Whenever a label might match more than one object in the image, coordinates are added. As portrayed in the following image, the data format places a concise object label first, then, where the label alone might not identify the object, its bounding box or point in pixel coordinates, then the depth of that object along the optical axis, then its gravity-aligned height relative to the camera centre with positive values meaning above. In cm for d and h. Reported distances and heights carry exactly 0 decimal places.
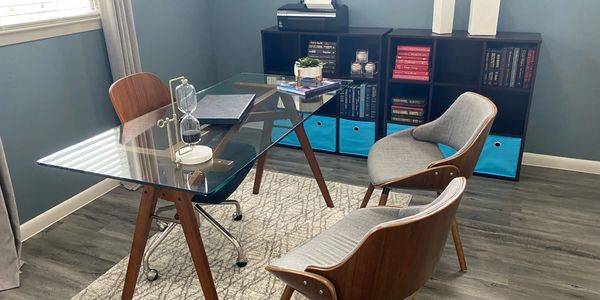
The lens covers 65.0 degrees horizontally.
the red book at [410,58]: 301 -50
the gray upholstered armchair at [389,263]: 119 -72
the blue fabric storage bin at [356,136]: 329 -106
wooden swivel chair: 207 -55
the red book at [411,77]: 304 -62
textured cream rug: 205 -124
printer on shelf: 315 -24
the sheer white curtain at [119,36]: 274 -28
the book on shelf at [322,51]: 329 -48
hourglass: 160 -49
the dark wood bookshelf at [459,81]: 286 -65
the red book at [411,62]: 302 -53
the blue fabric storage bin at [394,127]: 316 -96
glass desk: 152 -58
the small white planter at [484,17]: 279 -25
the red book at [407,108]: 312 -83
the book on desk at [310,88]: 234 -52
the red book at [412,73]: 304 -59
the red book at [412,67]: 303 -56
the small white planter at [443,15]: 289 -24
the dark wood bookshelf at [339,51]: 320 -50
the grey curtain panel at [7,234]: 213 -107
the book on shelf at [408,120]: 314 -91
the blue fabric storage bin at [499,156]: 290 -109
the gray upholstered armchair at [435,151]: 195 -79
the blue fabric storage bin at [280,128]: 187 -58
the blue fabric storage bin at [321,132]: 337 -105
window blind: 233 -12
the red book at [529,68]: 275 -54
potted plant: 241 -43
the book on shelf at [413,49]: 300 -44
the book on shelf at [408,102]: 312 -79
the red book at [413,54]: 300 -47
